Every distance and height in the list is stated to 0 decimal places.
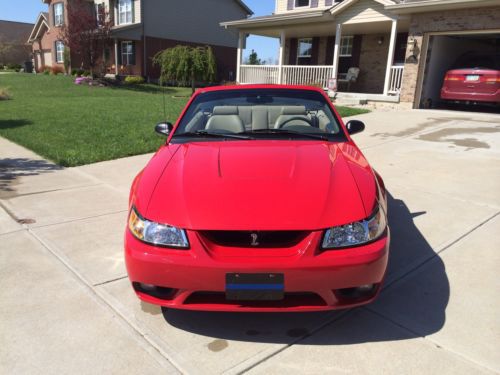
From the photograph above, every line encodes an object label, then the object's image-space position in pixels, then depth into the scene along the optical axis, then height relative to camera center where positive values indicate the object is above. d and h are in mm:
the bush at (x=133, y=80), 27062 -1031
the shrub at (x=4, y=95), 17484 -1560
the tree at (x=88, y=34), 24500 +1555
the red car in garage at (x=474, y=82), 12273 -63
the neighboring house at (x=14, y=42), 49688 +1868
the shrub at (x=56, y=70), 33812 -782
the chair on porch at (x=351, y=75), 17469 -54
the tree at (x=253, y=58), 53206 +1382
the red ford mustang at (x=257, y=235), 2193 -887
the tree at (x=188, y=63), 21469 +152
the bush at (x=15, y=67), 44412 -920
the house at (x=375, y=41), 12867 +1358
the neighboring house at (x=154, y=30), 28859 +2537
